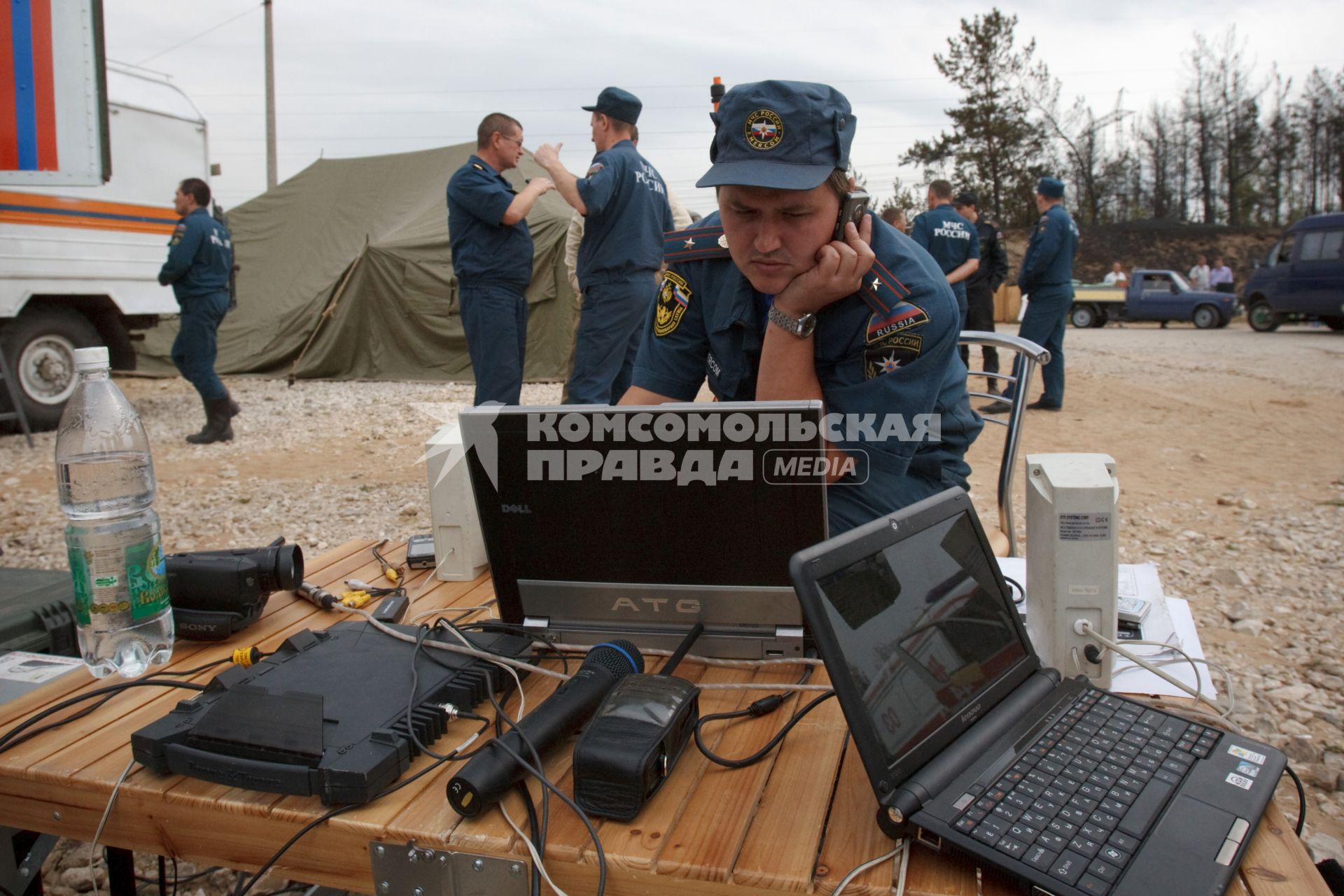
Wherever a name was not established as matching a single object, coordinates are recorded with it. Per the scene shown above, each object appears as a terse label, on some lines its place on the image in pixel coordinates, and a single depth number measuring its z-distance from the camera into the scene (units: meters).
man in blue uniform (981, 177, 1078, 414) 6.99
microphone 0.98
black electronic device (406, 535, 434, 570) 1.90
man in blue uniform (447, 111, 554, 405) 4.60
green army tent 10.16
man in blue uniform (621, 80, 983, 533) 1.51
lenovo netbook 0.86
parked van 15.25
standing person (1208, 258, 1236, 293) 22.39
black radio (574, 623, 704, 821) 0.97
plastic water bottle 1.33
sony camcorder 1.51
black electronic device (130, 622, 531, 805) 1.03
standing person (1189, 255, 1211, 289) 22.67
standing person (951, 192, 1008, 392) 7.96
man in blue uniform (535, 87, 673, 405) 4.54
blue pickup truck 19.08
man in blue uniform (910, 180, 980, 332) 7.18
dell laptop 1.16
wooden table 0.88
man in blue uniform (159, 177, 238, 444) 6.51
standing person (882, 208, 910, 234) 7.80
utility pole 17.91
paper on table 1.30
